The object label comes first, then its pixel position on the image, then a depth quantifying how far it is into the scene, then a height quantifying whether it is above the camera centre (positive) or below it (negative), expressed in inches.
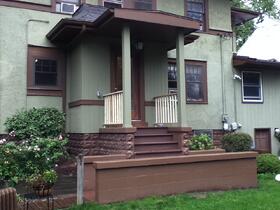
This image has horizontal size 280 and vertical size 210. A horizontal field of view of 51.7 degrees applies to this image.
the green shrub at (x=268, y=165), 336.0 -47.5
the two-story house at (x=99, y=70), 308.0 +67.9
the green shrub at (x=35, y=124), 325.3 +2.8
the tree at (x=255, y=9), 952.4 +380.9
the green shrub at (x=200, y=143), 355.5 -22.5
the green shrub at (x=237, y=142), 385.6 -23.8
